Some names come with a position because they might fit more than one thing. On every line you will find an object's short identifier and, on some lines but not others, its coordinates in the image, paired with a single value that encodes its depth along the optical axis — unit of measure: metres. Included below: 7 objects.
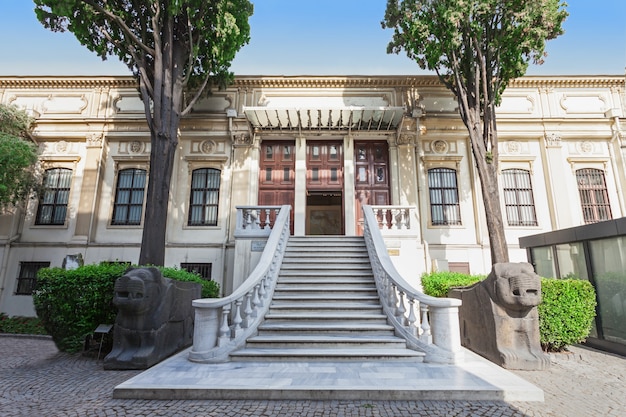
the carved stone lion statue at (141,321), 5.43
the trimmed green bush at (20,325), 10.23
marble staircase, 5.40
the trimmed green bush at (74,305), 6.47
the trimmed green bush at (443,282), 8.59
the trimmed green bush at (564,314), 6.72
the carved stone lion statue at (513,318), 5.33
